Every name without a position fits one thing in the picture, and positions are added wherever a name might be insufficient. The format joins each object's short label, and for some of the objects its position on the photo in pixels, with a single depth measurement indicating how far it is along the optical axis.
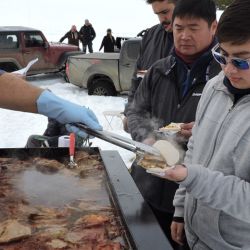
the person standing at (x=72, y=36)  16.85
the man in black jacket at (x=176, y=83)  2.43
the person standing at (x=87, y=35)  17.89
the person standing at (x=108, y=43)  15.95
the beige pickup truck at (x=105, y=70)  9.69
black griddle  1.72
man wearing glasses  1.63
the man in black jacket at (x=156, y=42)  2.94
